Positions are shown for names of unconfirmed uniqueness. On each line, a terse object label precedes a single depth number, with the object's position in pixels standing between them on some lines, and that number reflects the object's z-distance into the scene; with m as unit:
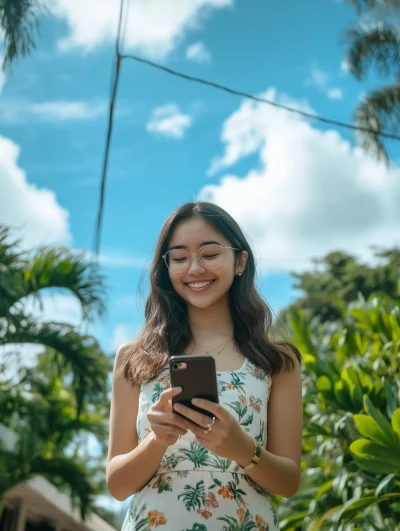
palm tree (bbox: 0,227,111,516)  7.33
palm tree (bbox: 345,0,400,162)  16.89
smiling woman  1.79
